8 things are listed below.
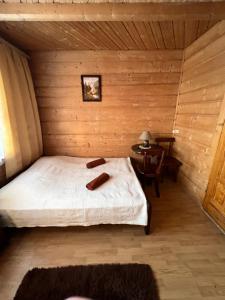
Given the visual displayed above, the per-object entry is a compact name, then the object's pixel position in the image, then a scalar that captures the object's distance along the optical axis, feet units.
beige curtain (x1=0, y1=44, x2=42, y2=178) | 6.79
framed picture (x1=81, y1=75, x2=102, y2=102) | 9.57
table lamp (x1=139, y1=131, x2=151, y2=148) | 9.33
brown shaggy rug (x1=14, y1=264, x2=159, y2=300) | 4.08
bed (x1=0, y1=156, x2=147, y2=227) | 5.45
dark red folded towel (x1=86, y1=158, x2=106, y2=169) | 8.43
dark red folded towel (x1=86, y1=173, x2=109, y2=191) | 6.21
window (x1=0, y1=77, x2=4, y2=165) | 6.69
